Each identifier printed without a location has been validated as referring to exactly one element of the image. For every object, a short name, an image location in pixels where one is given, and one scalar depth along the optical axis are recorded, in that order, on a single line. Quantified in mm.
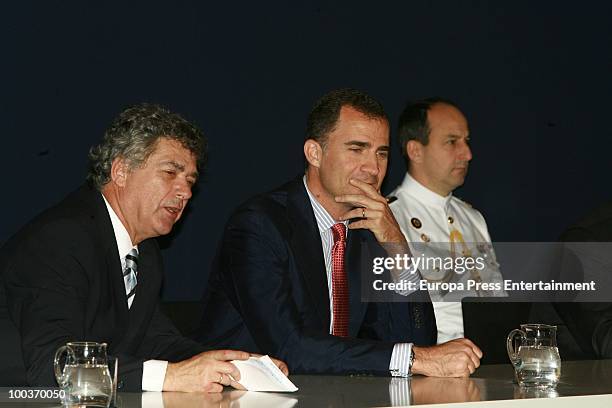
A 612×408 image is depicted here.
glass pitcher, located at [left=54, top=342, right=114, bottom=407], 3768
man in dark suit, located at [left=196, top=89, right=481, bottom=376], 5539
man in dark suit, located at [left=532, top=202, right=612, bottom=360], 6412
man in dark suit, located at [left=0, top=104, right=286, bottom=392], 4539
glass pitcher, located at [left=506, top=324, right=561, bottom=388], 4629
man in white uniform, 8148
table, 4098
